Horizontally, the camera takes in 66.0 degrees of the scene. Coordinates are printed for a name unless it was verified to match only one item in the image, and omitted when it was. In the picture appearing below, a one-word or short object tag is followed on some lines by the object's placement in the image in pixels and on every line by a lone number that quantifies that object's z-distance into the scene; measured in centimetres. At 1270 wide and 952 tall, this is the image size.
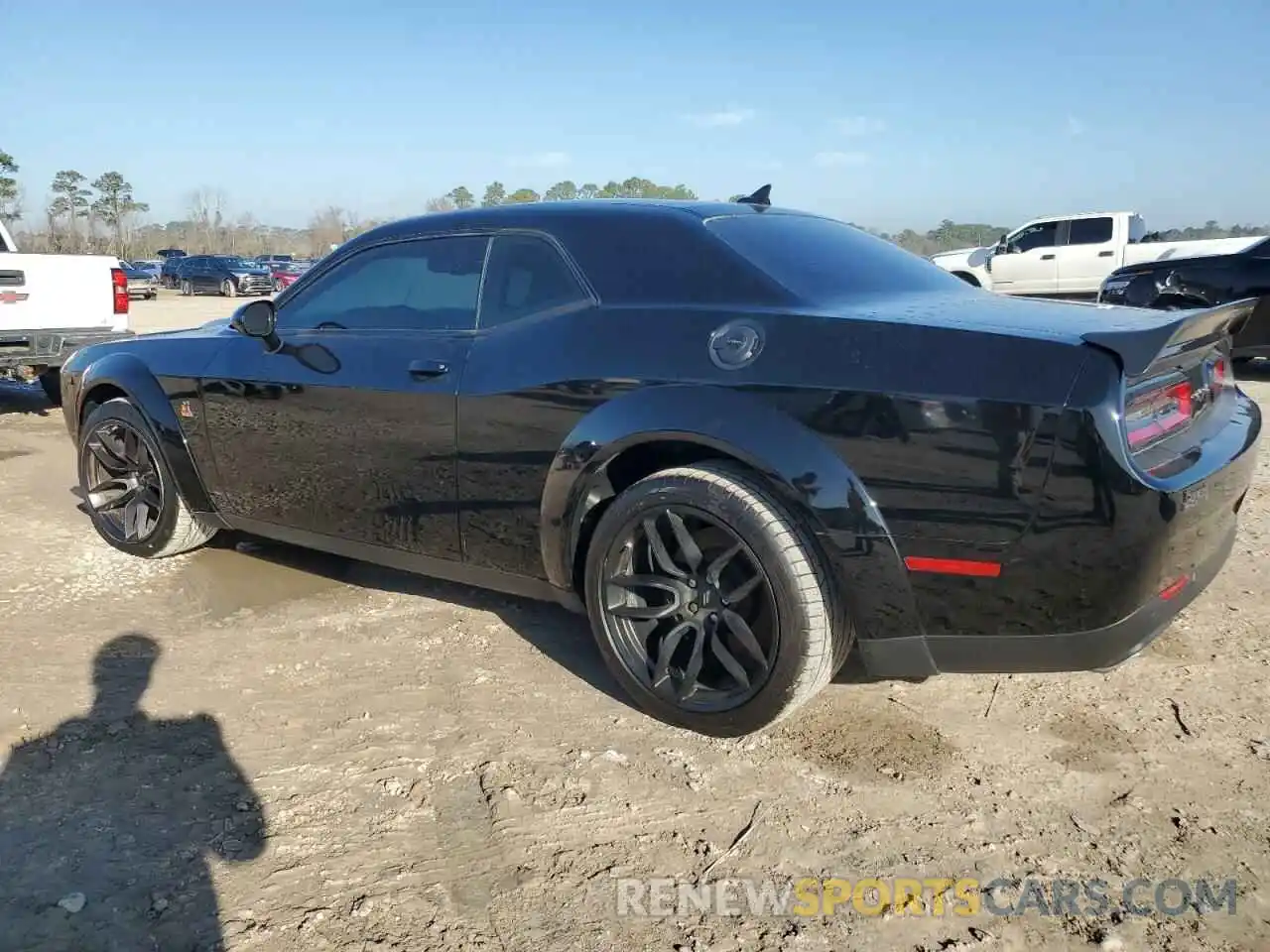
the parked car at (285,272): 3292
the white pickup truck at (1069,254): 1598
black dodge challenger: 227
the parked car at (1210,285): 897
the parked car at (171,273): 3751
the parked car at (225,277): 3312
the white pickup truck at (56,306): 748
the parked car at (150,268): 4381
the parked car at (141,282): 3026
